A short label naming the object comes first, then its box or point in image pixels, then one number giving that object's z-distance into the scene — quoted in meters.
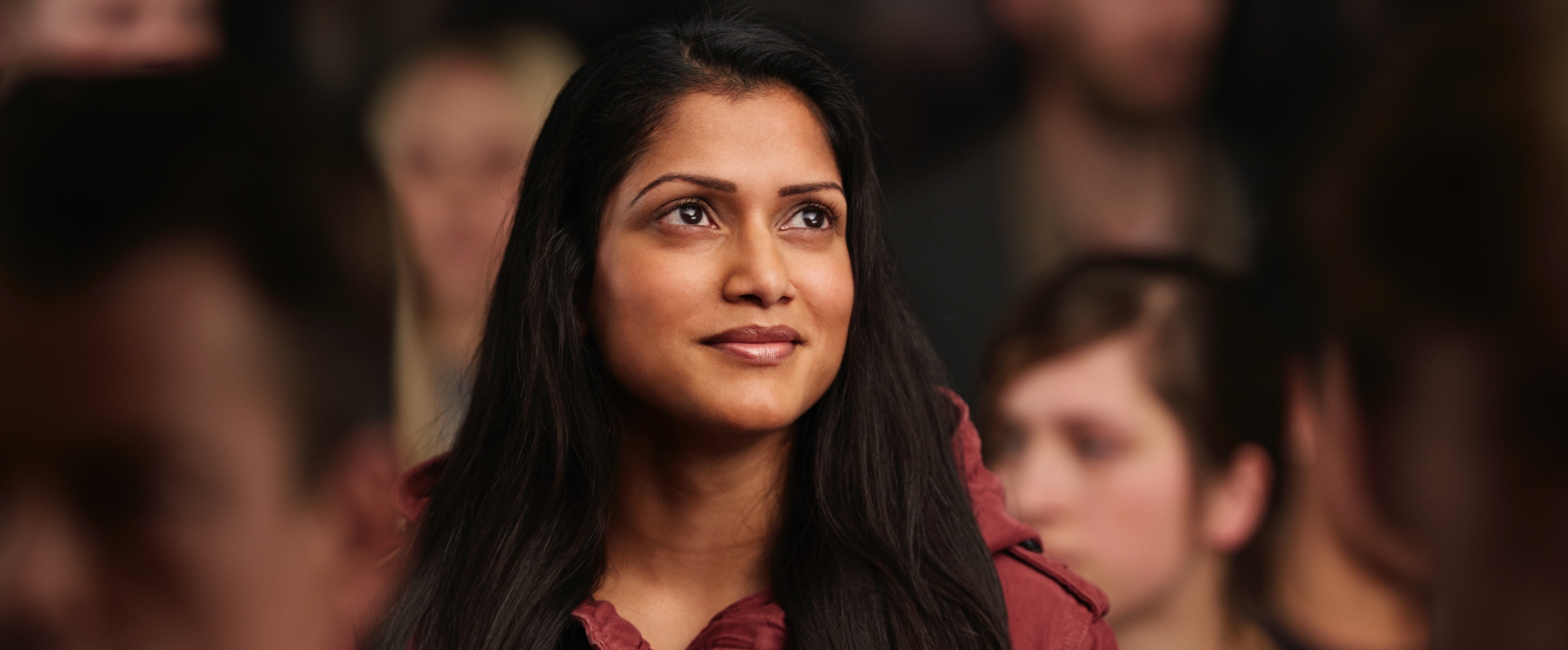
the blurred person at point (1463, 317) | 5.42
